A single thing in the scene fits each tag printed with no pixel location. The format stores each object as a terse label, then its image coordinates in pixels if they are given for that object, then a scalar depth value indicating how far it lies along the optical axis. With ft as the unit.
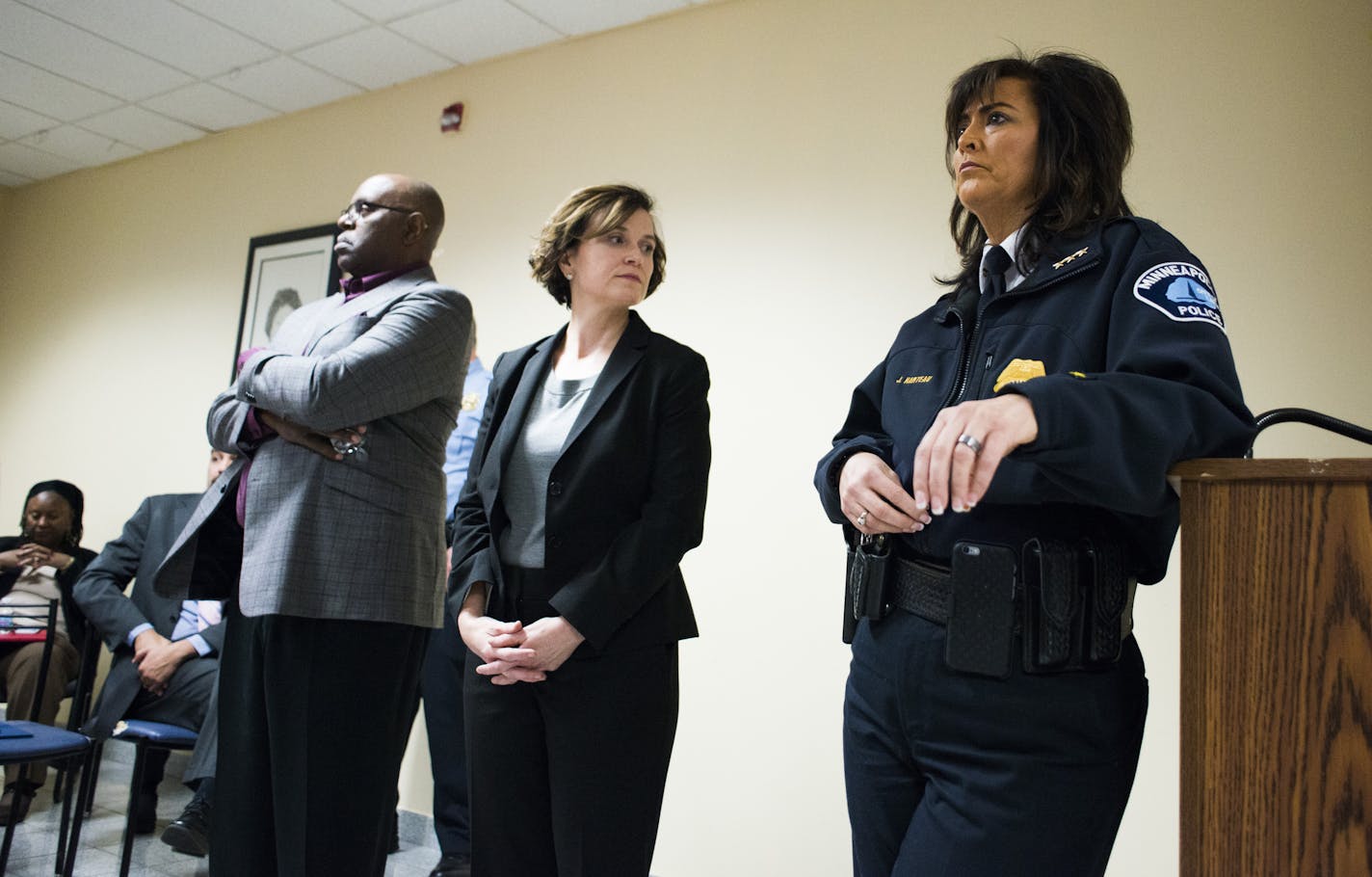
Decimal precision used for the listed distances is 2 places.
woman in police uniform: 3.16
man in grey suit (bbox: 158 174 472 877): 5.88
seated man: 10.69
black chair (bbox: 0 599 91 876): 8.29
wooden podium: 2.52
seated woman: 12.62
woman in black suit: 5.40
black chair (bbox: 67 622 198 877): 10.09
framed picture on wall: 15.46
